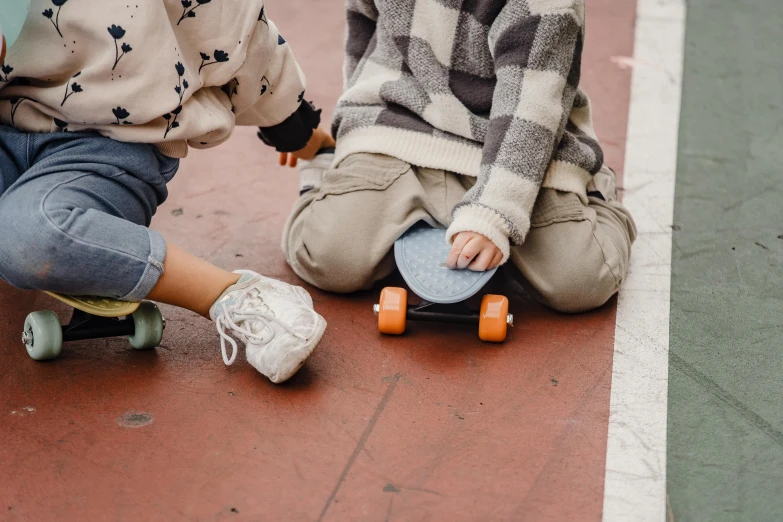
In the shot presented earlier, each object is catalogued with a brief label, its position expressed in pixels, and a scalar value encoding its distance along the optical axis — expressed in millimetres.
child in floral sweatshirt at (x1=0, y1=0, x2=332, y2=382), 2409
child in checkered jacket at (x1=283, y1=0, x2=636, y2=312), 2576
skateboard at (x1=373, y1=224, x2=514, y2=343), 2544
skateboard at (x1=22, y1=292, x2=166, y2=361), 2450
